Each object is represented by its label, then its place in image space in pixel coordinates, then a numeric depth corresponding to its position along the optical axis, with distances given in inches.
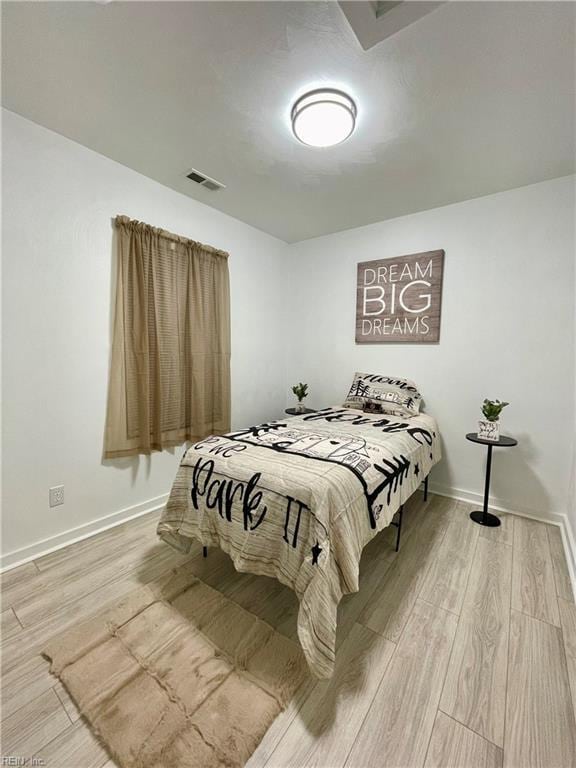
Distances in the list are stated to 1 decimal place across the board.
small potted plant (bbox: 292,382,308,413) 137.4
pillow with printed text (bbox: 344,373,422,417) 109.9
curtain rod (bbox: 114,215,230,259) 87.9
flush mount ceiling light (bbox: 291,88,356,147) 62.6
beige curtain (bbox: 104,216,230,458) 89.6
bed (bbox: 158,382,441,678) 48.8
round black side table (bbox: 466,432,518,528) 88.0
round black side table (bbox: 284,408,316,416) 135.3
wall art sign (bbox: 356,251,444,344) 111.7
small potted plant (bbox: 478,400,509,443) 90.2
